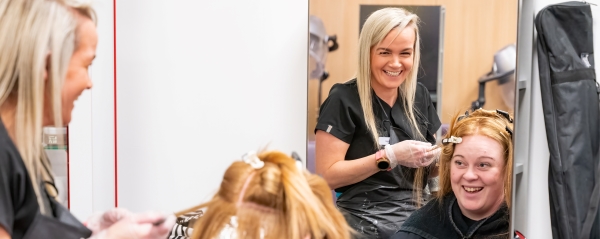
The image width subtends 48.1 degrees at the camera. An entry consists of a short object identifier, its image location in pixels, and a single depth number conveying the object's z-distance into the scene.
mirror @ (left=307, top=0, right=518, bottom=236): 2.34
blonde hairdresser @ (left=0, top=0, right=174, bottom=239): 1.27
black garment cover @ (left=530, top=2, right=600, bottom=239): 2.34
